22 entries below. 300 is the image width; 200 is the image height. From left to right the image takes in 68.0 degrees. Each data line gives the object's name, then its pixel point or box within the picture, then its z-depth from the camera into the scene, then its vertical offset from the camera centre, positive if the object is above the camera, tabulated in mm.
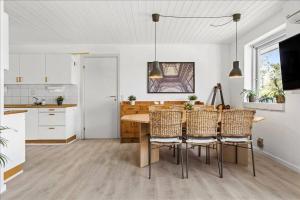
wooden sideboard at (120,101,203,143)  5301 -608
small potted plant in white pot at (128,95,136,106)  5398 +12
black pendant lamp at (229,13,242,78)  3738 +504
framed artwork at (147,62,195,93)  5797 +509
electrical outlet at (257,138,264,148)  4133 -807
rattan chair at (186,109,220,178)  2987 -359
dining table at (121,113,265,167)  3387 -831
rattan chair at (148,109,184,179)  2965 -370
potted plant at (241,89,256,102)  4575 +95
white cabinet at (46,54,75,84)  5422 +767
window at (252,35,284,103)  3998 +576
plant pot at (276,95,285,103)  3490 +9
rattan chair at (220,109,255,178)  2994 -359
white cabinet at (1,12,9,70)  2707 +707
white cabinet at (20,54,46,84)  5406 +743
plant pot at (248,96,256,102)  4566 +21
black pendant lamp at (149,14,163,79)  3799 +509
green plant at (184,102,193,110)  3608 -122
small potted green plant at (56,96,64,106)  5589 -13
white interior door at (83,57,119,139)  5844 +65
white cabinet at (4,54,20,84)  5398 +691
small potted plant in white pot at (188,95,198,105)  5414 +37
